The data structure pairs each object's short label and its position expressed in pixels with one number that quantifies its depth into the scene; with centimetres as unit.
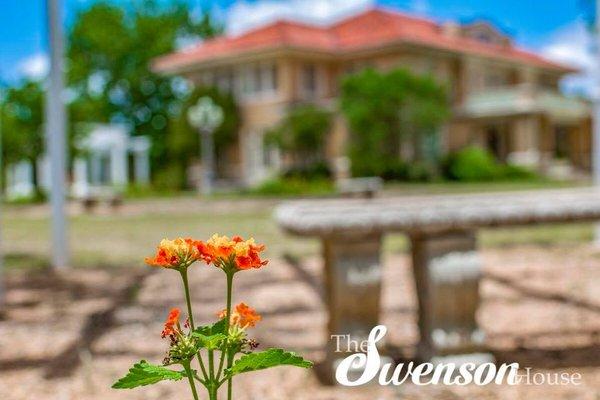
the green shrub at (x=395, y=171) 2150
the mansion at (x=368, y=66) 2392
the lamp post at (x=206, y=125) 2252
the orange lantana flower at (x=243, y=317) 126
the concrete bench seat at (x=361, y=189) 1466
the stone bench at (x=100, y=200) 1579
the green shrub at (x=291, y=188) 1933
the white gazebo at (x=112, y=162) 2286
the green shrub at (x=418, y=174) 2153
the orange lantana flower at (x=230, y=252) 116
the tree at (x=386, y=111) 2098
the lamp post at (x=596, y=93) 673
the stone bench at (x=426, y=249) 296
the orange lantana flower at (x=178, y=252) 118
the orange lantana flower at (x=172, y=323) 119
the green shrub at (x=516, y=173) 2175
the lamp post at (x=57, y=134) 648
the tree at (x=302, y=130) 2236
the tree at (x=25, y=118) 1922
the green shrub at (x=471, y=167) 2153
